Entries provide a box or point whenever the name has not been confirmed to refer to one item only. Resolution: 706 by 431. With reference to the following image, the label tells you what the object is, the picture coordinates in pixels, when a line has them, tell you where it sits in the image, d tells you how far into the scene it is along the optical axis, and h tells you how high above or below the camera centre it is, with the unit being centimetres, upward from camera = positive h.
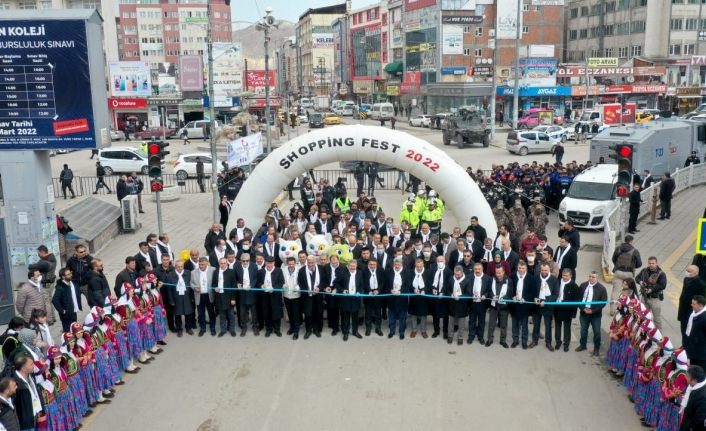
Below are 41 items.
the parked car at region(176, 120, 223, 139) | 5234 -264
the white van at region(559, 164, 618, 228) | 1948 -323
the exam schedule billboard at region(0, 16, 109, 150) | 1330 +26
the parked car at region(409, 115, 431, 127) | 6200 -267
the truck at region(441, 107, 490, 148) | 4219 -239
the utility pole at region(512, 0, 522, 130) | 4537 +35
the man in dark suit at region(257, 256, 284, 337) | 1190 -348
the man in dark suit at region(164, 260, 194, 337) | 1183 -346
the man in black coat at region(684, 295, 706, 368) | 891 -325
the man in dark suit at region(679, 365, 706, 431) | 697 -324
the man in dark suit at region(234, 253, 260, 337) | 1193 -343
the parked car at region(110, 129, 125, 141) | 5375 -318
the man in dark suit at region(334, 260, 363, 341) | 1180 -346
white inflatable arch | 1498 -153
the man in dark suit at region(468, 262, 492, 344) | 1135 -356
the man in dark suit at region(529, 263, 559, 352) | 1112 -345
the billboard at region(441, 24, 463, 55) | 6888 +541
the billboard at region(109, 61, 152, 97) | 5569 +140
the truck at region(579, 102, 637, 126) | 4125 -152
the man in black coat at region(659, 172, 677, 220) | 2049 -323
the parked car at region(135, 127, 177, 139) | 5250 -299
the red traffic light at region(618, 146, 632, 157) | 1359 -123
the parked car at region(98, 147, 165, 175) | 3284 -317
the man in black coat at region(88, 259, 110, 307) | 1103 -313
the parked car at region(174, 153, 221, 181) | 3122 -323
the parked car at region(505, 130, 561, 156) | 3866 -297
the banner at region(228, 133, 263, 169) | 2273 -198
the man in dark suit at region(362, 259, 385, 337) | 1192 -350
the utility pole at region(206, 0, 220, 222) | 1748 -84
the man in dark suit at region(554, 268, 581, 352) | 1106 -362
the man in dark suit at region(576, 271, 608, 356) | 1082 -357
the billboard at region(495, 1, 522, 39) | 6234 +670
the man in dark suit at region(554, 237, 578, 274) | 1294 -320
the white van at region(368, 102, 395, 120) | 6794 -186
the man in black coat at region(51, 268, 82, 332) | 1081 -325
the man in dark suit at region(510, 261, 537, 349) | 1127 -350
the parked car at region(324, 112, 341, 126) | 5955 -238
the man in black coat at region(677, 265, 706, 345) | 1016 -308
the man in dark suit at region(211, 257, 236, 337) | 1191 -352
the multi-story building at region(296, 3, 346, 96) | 12583 +940
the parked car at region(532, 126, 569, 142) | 4144 -256
